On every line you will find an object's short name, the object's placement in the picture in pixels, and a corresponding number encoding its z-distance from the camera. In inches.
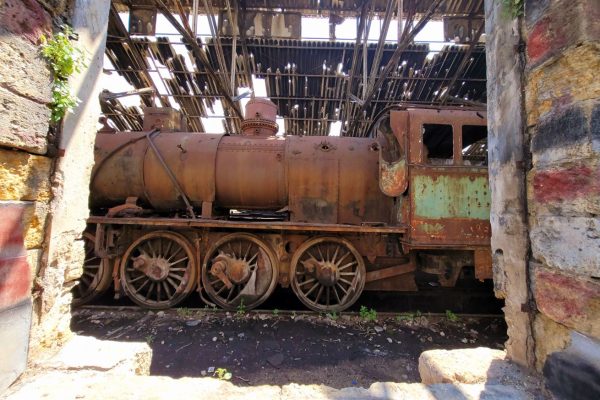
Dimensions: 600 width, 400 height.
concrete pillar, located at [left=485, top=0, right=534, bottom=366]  64.6
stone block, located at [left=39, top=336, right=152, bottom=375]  63.2
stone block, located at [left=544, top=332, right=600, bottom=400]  47.8
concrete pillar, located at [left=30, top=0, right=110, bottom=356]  65.3
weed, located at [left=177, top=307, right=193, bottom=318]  161.5
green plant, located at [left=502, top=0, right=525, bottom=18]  66.5
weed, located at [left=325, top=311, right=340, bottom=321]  162.0
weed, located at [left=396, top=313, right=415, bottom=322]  163.4
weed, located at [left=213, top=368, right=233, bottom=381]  113.1
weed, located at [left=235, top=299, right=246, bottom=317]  164.1
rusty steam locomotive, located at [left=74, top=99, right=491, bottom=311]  162.2
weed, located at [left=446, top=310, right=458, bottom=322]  165.5
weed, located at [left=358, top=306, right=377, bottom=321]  162.2
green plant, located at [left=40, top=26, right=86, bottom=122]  63.1
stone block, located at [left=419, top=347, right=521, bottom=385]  62.1
